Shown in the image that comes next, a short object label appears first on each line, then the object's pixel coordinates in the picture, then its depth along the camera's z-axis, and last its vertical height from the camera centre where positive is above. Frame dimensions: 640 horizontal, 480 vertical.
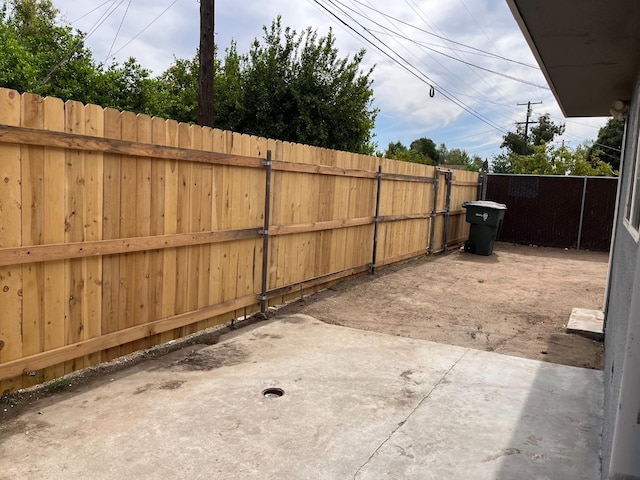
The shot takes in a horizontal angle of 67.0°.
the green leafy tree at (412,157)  41.01 +3.14
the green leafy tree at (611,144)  33.47 +4.07
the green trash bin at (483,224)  11.68 -0.69
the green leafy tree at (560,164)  23.81 +1.82
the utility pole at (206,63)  8.34 +2.07
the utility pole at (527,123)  46.10 +7.32
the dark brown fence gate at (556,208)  13.27 -0.26
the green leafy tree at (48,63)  12.12 +2.94
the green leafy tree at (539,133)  49.25 +6.69
